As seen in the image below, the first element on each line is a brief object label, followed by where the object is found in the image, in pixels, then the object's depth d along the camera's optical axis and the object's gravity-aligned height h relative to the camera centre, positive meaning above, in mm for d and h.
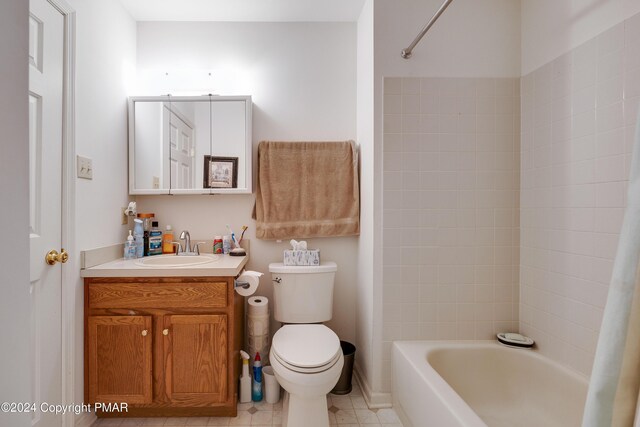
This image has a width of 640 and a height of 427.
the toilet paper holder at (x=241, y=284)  1767 -406
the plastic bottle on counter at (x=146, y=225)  2004 -86
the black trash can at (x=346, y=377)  1880 -996
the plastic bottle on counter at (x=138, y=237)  1940 -158
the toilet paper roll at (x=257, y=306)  1890 -566
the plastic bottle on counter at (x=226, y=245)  2104 -221
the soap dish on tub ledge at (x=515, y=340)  1632 -672
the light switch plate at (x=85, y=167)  1541 +226
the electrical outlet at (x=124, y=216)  1969 -26
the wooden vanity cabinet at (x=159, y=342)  1574 -665
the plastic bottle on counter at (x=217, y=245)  2100 -221
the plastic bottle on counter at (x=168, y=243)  2062 -205
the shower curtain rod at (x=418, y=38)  1306 +868
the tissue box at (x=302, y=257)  1946 -278
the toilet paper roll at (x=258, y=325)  1899 -686
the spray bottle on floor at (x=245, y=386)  1788 -996
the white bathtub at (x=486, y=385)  1333 -817
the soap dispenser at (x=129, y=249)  1882 -224
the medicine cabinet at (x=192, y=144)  2041 +447
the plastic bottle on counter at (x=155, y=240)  2000 -182
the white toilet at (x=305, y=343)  1405 -655
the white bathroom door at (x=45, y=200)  1294 +50
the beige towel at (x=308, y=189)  2098 +158
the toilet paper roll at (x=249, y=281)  1765 -390
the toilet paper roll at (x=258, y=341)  1901 -789
